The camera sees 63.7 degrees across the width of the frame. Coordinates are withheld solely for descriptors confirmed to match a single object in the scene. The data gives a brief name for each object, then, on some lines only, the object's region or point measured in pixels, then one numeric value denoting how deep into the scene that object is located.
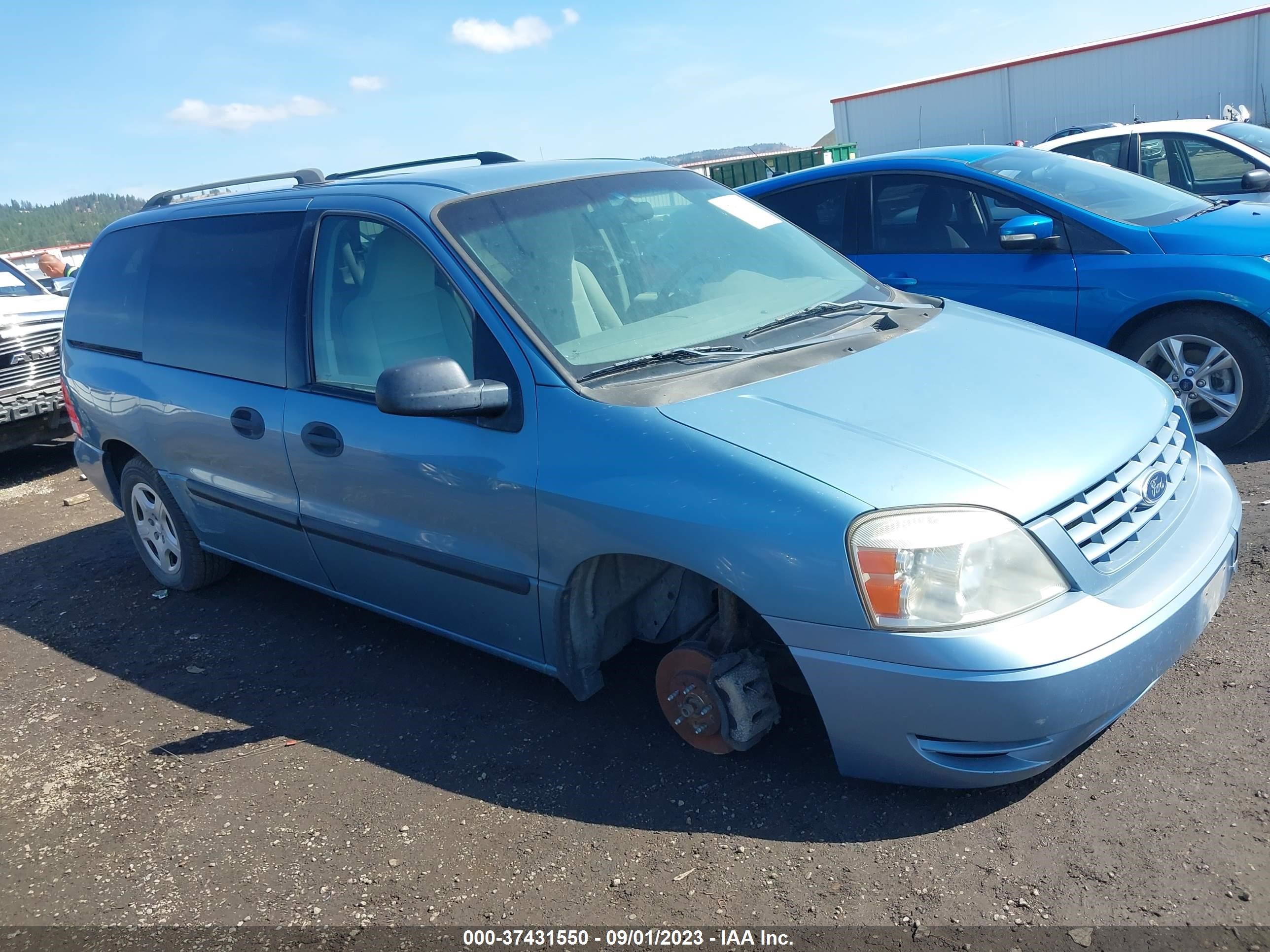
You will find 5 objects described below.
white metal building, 31.08
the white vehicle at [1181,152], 8.31
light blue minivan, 2.49
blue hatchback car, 5.07
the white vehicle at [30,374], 7.96
